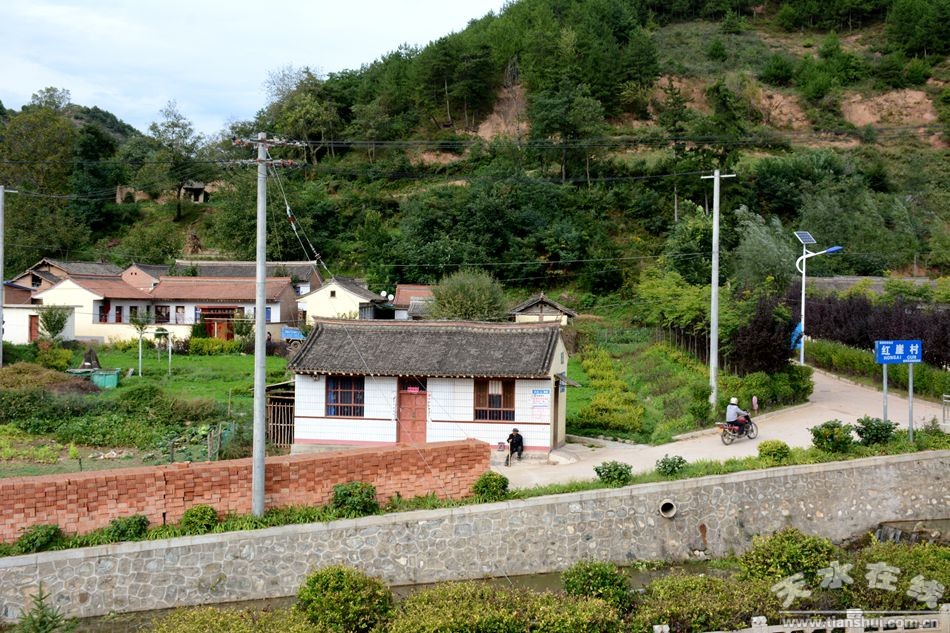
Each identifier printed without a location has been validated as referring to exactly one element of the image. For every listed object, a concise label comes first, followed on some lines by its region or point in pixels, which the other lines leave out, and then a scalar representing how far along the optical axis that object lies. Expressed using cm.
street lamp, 3072
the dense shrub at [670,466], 1639
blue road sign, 1866
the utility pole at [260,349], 1467
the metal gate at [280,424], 2116
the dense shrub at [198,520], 1430
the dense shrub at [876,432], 1812
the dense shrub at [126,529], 1396
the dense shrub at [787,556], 1253
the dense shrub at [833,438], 1748
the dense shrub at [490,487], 1562
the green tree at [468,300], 3369
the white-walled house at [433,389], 2011
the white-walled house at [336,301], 4194
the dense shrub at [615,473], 1596
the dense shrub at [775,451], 1697
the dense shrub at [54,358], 3131
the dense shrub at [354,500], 1498
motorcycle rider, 2009
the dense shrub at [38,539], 1348
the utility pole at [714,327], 2230
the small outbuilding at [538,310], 3788
